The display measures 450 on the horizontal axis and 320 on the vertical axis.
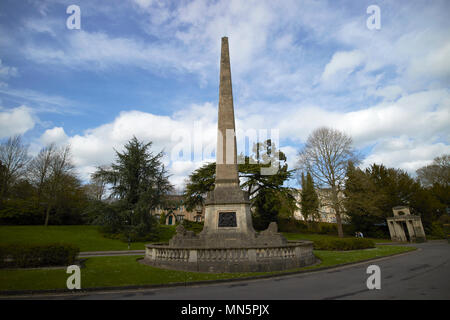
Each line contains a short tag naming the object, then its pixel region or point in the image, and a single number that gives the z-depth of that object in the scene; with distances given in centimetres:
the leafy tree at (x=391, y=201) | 3444
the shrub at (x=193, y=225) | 3345
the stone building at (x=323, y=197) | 3133
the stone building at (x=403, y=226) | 3070
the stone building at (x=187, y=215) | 6347
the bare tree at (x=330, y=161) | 3100
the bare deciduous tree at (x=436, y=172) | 4695
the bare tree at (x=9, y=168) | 3047
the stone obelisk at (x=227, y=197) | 1334
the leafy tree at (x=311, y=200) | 3325
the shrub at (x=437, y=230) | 3384
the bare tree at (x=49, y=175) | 3334
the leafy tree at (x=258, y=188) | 3347
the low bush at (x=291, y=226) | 4287
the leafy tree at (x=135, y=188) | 2788
